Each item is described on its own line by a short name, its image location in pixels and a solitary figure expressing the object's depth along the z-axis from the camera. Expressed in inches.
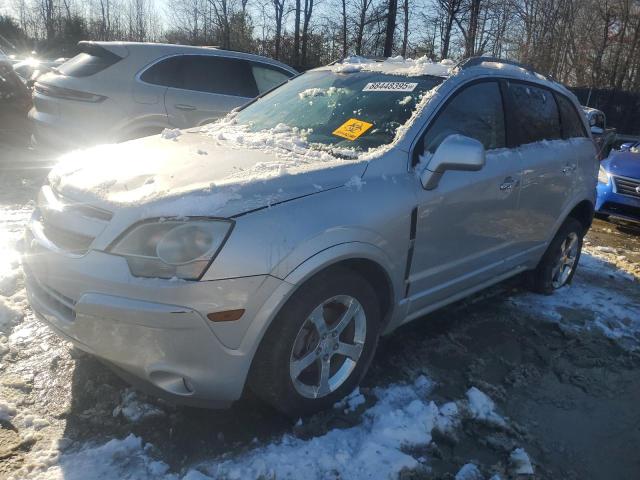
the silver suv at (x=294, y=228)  87.6
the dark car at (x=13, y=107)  347.4
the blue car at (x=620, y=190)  295.0
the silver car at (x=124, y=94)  244.4
